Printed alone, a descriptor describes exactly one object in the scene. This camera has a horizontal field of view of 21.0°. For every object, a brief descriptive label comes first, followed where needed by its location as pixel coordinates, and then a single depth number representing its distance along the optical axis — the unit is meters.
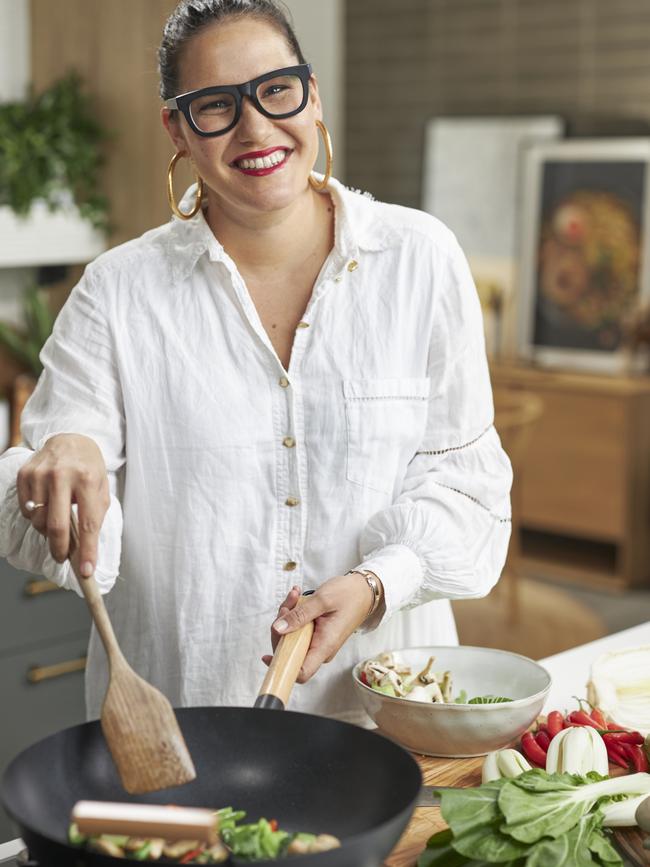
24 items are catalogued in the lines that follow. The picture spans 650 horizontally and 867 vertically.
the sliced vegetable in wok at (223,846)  1.29
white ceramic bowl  1.62
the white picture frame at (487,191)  5.88
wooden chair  4.78
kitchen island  1.50
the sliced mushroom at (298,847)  1.29
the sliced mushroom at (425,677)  1.71
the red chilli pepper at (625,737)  1.67
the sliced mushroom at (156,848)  1.28
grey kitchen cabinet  2.99
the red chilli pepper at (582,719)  1.71
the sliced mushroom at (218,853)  1.30
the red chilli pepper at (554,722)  1.68
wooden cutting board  1.48
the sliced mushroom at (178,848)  1.29
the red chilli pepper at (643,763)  1.64
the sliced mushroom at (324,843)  1.29
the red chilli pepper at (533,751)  1.65
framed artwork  5.48
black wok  1.38
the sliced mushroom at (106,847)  1.27
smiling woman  1.81
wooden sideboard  5.34
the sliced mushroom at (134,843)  1.30
